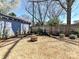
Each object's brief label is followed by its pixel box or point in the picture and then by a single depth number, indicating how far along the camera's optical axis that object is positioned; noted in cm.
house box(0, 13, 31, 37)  609
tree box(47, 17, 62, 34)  1082
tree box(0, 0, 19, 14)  1002
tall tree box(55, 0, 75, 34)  845
